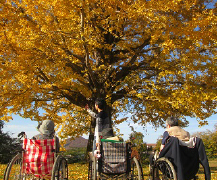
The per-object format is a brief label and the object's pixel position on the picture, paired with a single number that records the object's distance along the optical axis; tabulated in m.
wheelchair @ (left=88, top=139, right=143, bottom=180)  3.85
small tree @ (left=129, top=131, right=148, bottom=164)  11.62
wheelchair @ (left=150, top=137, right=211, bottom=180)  3.51
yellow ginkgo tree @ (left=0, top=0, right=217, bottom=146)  7.33
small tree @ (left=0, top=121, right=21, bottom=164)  13.74
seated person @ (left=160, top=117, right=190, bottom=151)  3.77
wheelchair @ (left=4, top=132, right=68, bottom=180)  3.90
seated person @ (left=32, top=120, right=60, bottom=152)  4.19
